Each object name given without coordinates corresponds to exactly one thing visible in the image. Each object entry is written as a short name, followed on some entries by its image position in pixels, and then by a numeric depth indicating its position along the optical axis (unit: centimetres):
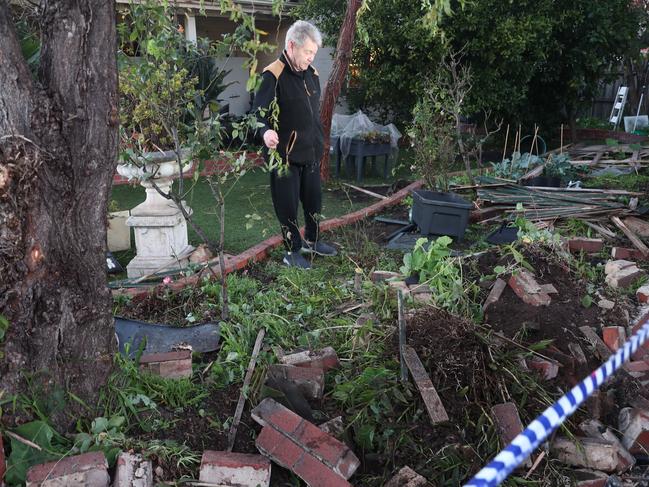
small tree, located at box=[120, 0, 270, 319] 329
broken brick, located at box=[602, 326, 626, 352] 346
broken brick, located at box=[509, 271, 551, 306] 369
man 479
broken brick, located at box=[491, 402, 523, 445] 252
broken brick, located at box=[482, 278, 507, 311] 373
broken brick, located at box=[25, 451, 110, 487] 218
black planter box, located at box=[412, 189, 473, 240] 559
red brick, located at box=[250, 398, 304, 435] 245
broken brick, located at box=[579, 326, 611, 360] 334
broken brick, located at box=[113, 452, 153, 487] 225
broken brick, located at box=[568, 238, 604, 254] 505
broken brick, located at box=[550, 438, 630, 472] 260
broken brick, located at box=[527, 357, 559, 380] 297
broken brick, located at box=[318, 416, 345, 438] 258
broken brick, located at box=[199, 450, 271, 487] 230
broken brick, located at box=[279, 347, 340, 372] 304
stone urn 493
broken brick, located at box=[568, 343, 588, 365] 318
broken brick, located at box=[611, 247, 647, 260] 507
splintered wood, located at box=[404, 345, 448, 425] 258
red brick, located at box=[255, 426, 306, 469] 237
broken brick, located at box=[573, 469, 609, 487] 251
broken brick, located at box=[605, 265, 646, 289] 444
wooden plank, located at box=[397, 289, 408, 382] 283
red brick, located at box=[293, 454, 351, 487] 228
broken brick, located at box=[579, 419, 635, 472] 266
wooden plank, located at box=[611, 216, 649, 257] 517
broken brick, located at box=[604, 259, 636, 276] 457
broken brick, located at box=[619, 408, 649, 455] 273
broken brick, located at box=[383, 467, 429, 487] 229
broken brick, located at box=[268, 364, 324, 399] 283
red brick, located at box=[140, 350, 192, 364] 289
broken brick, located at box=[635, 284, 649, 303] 418
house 1283
